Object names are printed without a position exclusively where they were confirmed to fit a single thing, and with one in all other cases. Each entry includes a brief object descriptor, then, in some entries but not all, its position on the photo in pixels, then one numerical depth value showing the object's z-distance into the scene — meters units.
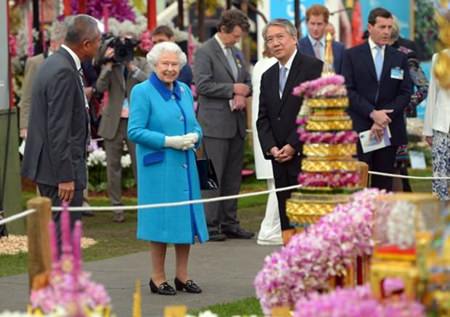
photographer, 15.85
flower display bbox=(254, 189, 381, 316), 8.05
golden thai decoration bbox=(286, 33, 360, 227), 8.45
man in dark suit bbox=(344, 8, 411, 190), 13.77
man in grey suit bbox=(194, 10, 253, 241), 14.56
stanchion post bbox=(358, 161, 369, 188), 10.19
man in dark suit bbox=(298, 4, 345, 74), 15.12
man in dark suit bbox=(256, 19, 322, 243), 11.59
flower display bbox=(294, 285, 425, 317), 6.12
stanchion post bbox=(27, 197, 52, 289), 7.79
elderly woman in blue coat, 11.03
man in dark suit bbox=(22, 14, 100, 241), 10.30
